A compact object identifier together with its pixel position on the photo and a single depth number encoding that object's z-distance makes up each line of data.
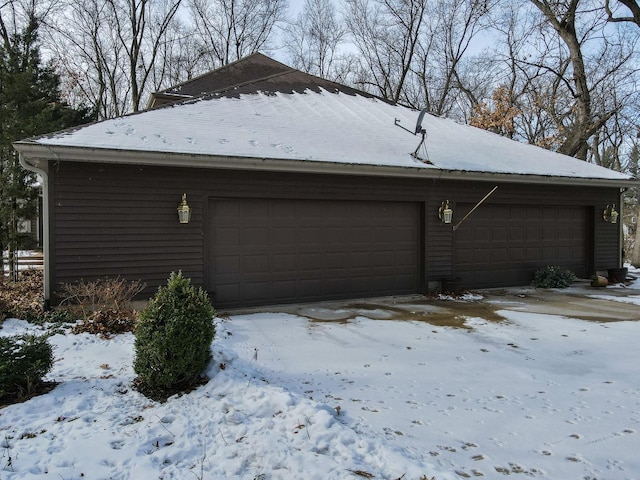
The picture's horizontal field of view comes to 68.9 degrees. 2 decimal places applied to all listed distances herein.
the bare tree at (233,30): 25.20
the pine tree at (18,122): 11.88
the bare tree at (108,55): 21.94
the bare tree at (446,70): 23.94
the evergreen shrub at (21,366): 3.66
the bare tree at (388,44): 23.91
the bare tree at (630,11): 15.09
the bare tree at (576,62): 16.80
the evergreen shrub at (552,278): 10.42
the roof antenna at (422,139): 9.23
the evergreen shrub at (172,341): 3.86
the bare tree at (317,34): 26.62
